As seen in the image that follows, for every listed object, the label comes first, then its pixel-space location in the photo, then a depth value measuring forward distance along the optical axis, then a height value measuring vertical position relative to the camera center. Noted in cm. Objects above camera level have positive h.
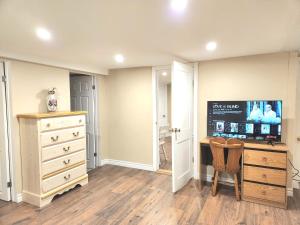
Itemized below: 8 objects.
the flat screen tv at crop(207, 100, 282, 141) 297 -22
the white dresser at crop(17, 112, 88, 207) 285 -71
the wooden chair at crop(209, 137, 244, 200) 288 -74
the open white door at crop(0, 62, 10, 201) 285 -64
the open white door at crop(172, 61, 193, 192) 314 -30
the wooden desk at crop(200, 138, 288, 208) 271 -95
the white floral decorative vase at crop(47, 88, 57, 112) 323 +7
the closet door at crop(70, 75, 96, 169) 448 +7
